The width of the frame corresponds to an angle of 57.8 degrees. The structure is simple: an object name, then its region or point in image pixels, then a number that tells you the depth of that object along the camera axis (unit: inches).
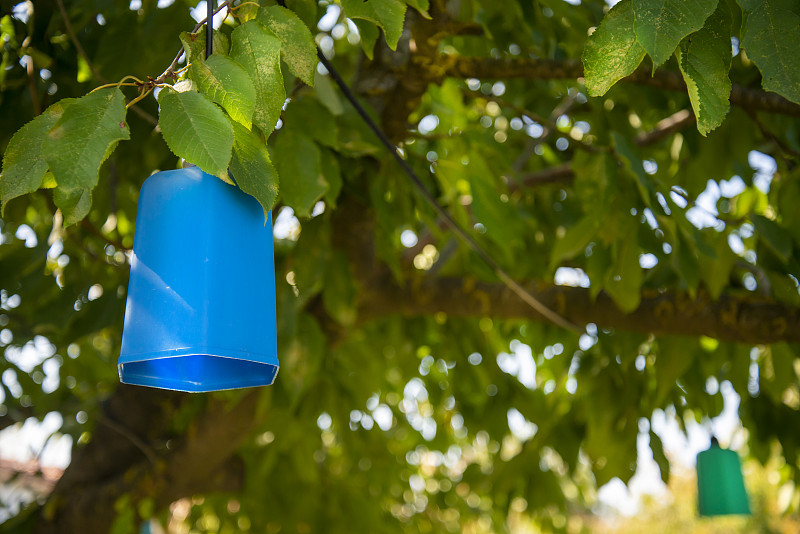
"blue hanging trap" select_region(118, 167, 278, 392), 28.7
